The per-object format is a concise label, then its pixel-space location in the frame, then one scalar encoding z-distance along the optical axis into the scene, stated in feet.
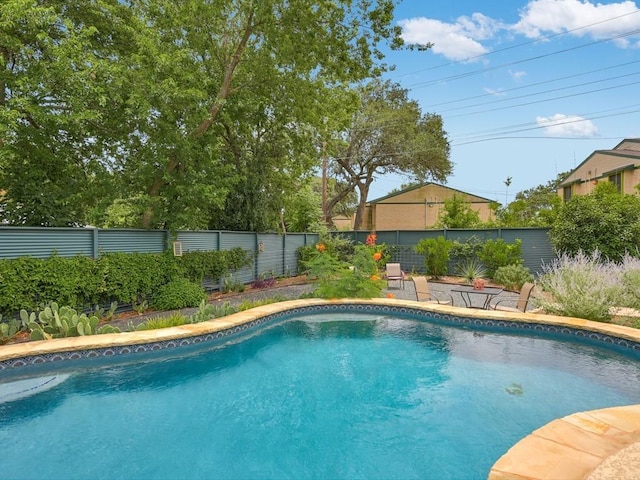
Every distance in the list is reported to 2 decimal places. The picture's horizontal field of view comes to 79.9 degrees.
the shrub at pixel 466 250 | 43.47
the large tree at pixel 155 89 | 24.40
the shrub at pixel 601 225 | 33.40
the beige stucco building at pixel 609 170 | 59.06
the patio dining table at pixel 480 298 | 24.46
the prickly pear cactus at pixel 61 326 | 17.43
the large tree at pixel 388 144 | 74.59
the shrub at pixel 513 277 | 36.32
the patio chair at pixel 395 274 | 38.68
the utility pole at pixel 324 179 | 66.08
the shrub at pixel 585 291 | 20.89
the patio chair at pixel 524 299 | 23.41
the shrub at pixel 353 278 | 27.58
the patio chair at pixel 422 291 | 27.50
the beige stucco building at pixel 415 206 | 82.64
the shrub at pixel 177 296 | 26.71
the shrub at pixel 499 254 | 39.88
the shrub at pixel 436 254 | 43.16
